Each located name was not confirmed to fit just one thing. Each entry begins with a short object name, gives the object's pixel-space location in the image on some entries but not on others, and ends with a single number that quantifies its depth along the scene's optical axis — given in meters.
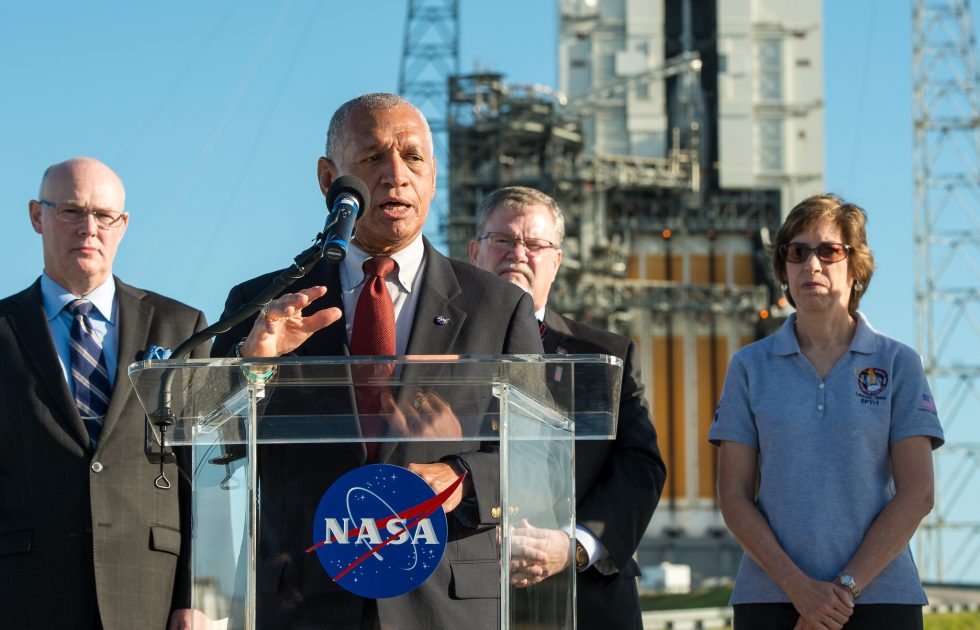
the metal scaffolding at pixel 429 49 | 41.69
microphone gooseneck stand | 3.11
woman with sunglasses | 4.53
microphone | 3.07
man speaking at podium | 2.98
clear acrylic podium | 2.99
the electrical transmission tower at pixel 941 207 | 39.09
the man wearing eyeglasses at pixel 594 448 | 4.74
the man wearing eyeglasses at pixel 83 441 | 4.35
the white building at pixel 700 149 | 39.59
